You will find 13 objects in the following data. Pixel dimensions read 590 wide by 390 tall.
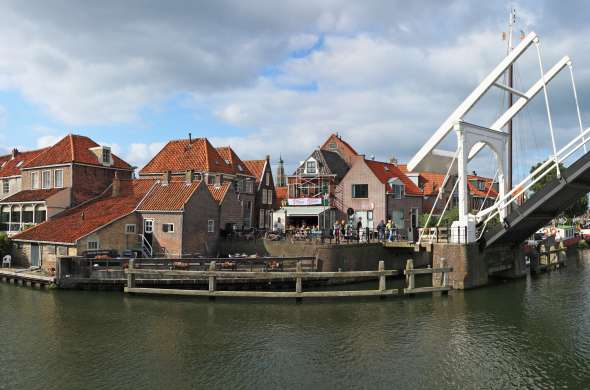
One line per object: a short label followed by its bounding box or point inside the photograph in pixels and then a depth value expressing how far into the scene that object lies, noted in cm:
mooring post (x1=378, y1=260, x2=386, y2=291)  2545
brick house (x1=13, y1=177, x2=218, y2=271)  3212
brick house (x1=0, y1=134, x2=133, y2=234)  3828
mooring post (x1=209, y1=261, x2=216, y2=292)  2519
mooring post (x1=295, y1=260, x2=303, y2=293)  2525
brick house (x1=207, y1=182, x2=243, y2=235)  3703
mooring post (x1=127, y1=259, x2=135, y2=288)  2639
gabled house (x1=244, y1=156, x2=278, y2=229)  5028
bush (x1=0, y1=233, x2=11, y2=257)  3494
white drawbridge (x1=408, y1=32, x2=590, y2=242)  2678
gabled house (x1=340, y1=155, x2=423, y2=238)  4359
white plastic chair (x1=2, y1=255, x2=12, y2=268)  3398
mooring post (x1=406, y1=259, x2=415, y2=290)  2619
